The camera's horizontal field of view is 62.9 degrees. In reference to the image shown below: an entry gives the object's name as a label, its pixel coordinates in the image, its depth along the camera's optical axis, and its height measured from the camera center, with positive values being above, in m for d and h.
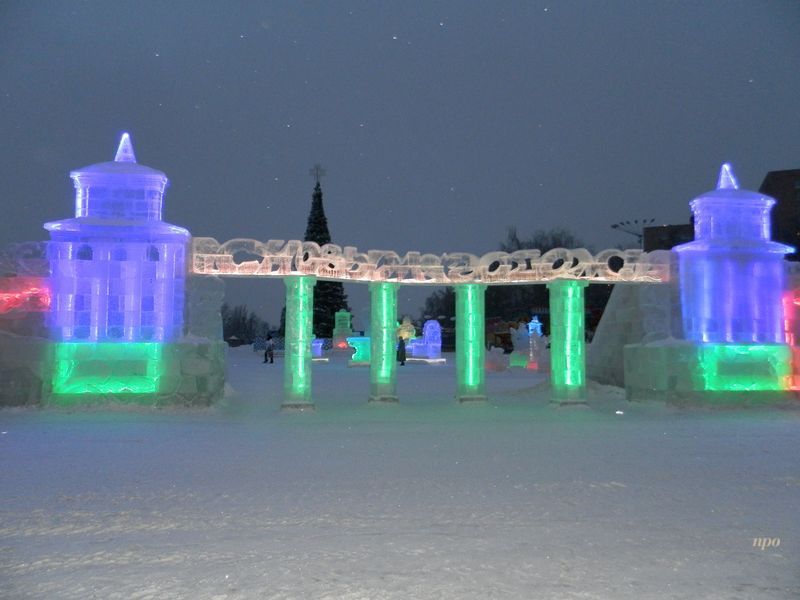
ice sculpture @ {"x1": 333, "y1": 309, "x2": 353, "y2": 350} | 40.97 +1.07
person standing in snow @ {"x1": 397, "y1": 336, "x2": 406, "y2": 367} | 28.19 -0.31
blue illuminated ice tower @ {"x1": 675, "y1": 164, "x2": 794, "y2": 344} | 14.27 +1.55
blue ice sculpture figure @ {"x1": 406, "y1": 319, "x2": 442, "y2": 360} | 36.41 +0.06
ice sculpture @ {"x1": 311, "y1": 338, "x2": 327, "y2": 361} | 36.17 -0.22
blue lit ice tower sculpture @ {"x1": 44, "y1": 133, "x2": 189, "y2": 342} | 12.52 +1.55
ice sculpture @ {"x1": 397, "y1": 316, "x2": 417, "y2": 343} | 40.91 +0.88
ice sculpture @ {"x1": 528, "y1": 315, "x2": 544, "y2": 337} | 35.03 +1.01
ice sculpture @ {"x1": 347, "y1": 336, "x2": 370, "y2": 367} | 32.38 -0.20
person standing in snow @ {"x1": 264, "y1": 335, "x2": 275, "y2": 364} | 31.74 -0.34
